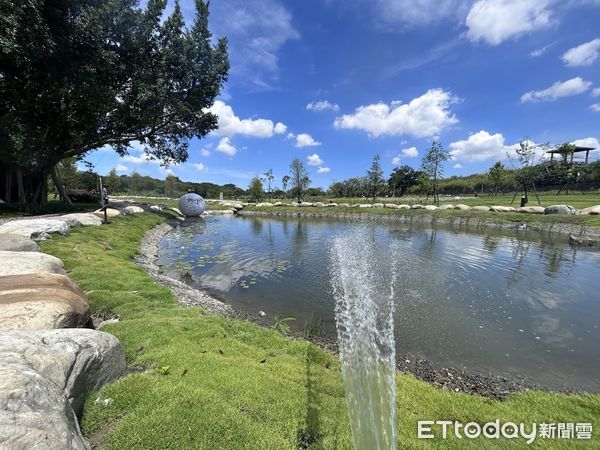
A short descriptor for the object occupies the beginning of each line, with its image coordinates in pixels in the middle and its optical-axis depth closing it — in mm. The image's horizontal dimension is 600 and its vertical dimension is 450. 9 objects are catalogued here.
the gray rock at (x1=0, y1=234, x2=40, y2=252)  9327
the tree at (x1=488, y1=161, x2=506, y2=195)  63781
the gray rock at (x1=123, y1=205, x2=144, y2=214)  29984
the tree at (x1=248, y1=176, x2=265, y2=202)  82438
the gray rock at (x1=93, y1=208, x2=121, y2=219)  23375
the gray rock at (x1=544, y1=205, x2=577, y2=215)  32475
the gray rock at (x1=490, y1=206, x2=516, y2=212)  38275
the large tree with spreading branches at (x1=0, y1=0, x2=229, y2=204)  16594
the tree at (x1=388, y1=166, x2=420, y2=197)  98812
